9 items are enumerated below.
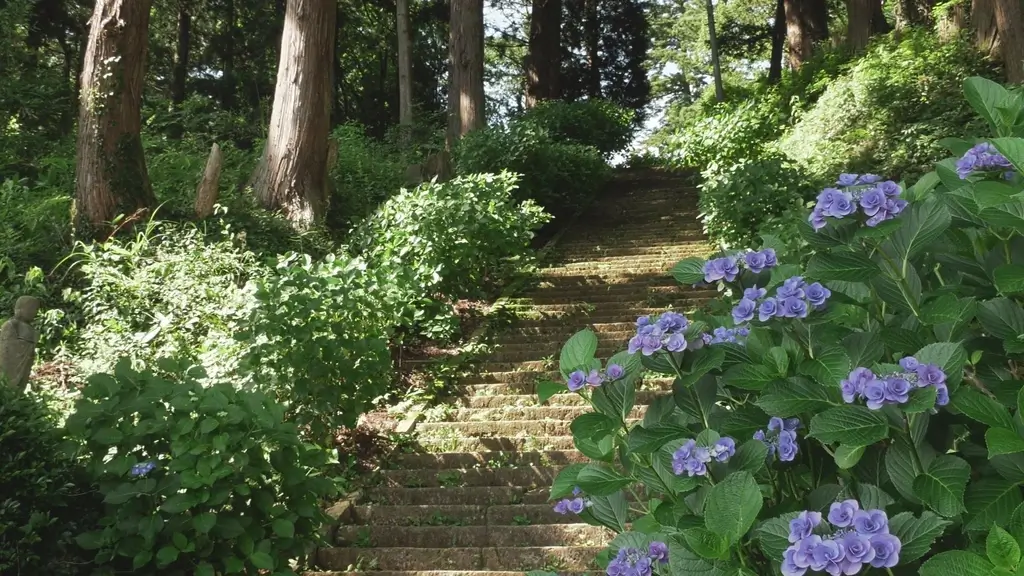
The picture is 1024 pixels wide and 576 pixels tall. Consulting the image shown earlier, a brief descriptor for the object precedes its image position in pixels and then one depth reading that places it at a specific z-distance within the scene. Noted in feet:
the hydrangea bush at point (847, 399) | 4.41
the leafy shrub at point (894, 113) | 36.91
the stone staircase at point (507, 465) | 17.03
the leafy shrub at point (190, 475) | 12.64
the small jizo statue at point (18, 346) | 17.16
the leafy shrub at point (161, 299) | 20.99
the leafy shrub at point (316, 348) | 18.79
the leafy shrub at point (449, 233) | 28.89
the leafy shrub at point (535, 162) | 43.96
